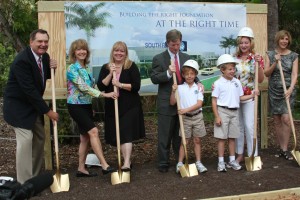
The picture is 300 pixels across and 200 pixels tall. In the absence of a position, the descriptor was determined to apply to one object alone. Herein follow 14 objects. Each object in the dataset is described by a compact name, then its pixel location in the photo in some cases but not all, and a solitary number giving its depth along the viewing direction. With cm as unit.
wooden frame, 652
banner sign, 674
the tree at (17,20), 841
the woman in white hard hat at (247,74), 636
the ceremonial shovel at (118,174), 584
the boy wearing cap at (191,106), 616
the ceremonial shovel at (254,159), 633
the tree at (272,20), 1047
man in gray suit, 627
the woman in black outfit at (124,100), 619
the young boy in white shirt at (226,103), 622
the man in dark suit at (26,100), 532
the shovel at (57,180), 562
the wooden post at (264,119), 770
